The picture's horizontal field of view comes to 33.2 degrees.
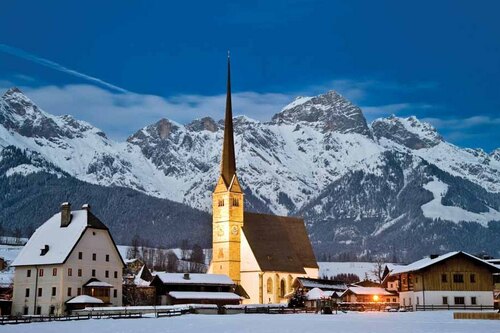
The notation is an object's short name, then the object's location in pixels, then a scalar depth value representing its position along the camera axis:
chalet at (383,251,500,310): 110.56
